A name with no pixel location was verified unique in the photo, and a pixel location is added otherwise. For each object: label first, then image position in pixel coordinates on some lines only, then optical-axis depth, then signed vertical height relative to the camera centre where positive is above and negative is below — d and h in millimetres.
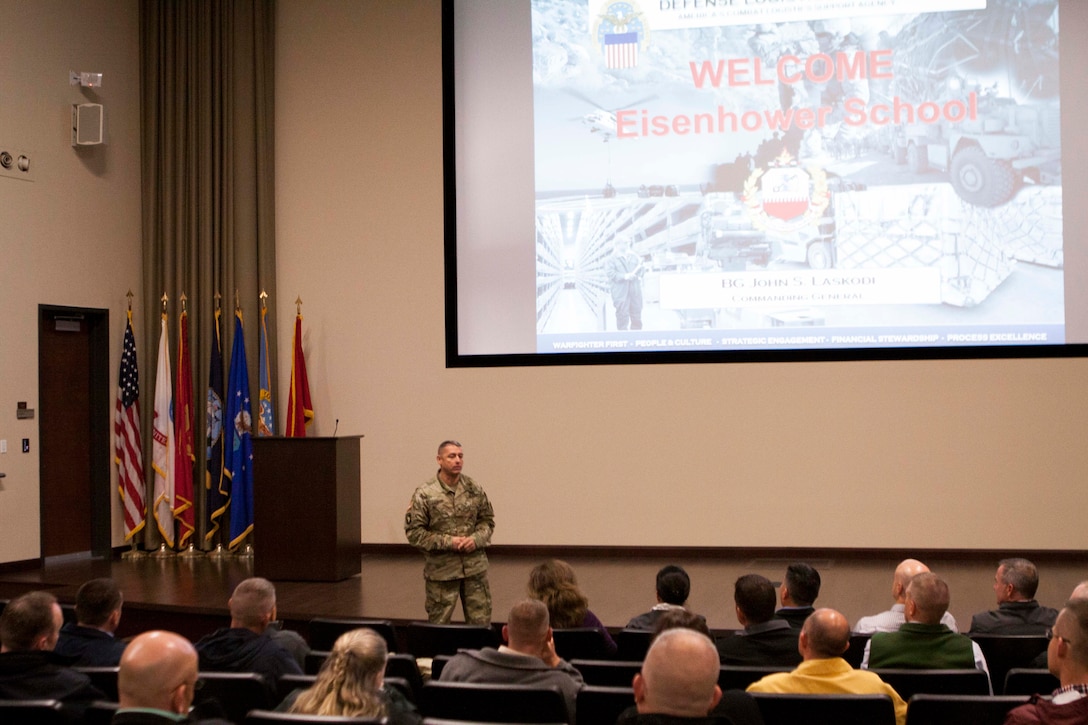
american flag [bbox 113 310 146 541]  9508 -322
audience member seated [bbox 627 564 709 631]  4457 -773
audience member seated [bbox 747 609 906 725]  3188 -795
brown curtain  9727 +1950
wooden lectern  7770 -743
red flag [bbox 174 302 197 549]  9484 -347
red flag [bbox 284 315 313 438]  9297 +46
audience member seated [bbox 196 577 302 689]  3633 -792
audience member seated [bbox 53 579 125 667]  3762 -774
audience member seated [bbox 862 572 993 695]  3674 -828
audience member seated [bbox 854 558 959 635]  4332 -858
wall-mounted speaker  9227 +2296
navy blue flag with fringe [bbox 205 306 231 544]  9469 -359
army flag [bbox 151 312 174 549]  9492 -426
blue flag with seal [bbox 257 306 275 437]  9391 -8
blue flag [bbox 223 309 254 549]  9414 -241
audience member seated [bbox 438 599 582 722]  3299 -785
